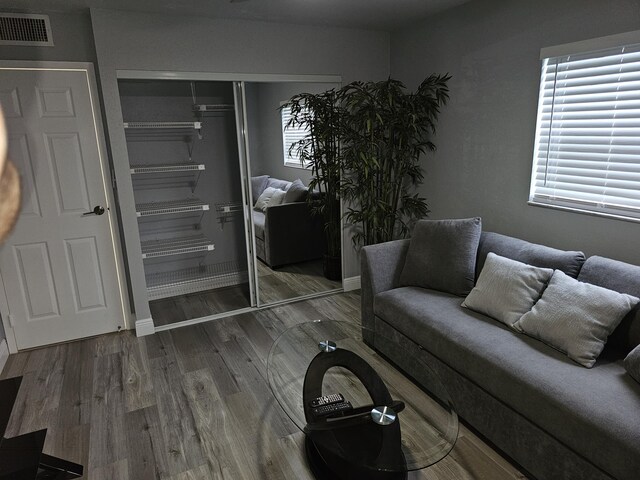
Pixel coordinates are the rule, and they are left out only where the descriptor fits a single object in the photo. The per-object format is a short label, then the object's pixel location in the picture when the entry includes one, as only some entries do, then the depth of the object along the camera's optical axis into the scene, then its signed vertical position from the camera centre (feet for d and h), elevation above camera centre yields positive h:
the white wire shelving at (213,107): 12.76 +1.10
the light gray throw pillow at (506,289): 7.61 -2.74
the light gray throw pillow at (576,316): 6.43 -2.78
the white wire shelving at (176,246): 12.80 -3.03
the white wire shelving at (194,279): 13.61 -4.29
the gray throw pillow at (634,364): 5.84 -3.09
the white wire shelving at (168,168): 11.96 -0.62
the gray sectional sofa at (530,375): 5.40 -3.51
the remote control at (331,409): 6.14 -3.76
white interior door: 9.94 -1.70
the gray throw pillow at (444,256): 9.19 -2.55
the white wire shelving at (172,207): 12.47 -1.79
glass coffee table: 5.44 -3.79
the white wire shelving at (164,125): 11.74 +0.57
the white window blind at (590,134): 7.64 -0.01
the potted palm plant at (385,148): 11.64 -0.24
